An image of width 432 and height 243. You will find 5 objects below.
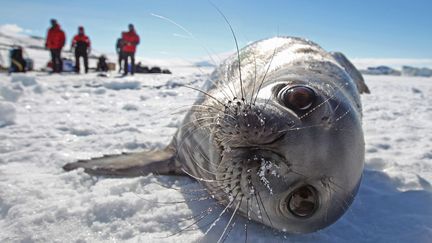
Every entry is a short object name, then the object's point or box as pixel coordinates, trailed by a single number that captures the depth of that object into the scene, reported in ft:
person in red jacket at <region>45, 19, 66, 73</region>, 35.58
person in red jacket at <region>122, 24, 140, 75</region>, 37.96
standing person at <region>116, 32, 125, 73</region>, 40.74
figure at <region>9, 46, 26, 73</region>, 32.89
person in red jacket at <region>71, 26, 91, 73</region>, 37.90
